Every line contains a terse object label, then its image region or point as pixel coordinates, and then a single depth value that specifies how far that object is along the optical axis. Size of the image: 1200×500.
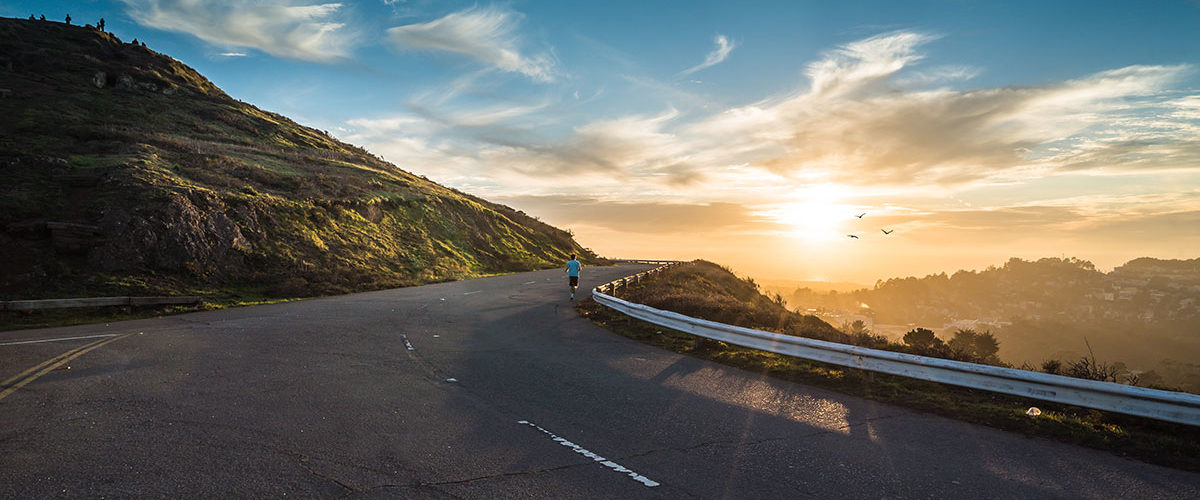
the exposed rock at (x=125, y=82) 54.60
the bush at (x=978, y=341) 19.85
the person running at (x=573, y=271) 20.75
